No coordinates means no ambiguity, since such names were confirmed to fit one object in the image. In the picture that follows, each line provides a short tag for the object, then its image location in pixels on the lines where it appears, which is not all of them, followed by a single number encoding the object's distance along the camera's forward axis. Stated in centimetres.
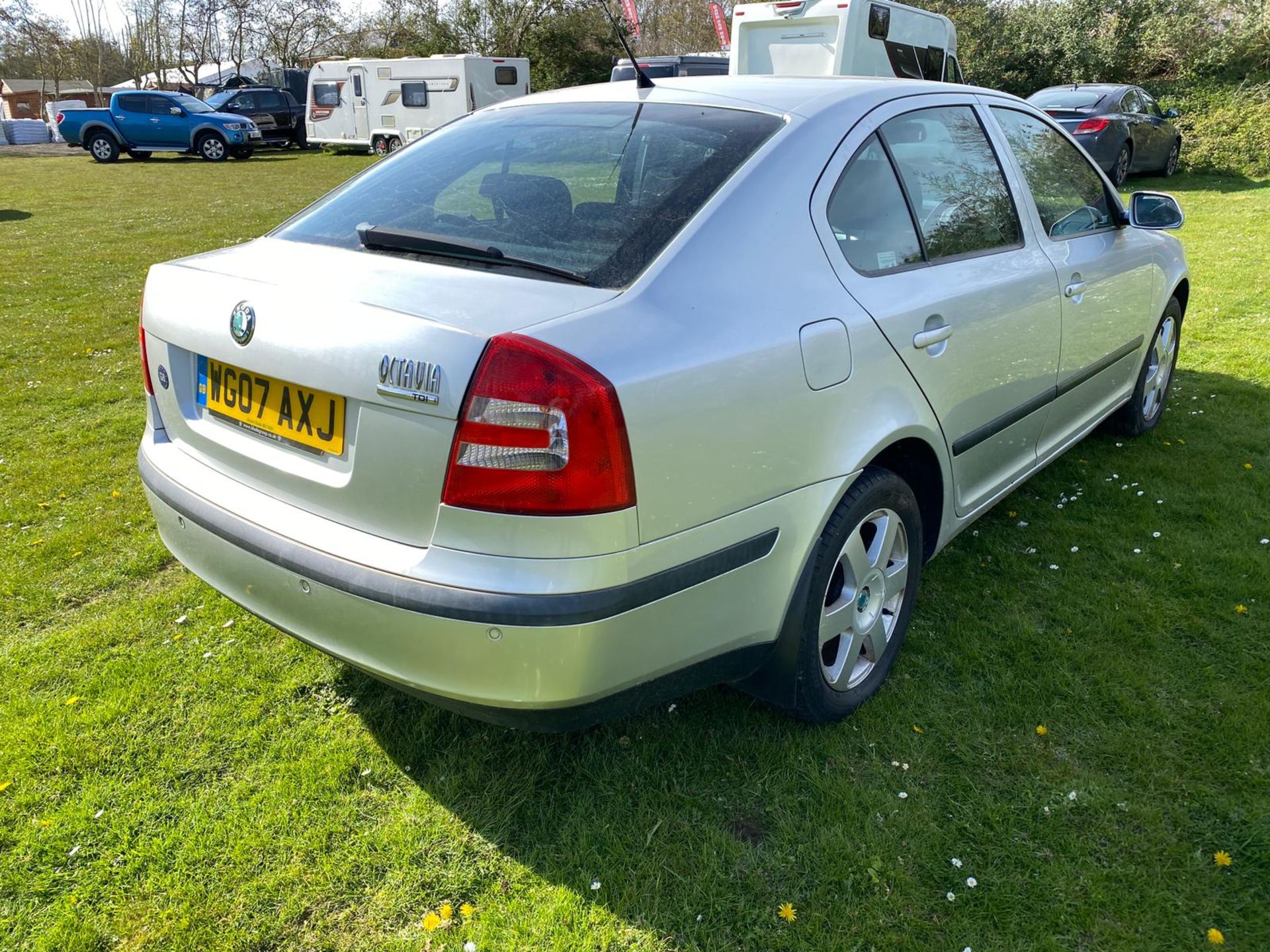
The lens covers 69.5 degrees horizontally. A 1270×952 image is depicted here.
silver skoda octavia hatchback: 175
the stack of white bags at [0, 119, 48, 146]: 3450
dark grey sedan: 1275
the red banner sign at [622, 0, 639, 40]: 1391
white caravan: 2272
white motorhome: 891
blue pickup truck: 2356
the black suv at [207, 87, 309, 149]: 2730
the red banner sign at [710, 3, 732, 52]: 1527
